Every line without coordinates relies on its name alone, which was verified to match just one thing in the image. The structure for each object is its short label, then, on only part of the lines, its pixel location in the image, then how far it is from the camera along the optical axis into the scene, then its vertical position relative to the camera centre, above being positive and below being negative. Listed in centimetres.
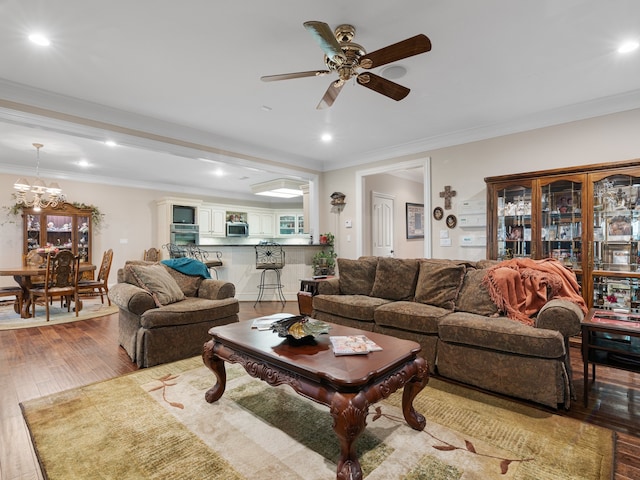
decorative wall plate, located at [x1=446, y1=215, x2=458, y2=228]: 461 +28
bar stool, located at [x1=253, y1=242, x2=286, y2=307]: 573 -39
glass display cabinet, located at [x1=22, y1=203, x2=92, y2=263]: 621 +27
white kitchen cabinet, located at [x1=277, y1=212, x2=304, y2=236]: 1040 +58
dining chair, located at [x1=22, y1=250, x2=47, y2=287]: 498 -33
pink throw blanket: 260 -40
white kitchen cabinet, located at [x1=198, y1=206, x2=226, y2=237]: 871 +57
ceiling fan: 190 +121
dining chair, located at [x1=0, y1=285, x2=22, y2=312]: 469 -73
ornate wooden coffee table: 141 -69
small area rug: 432 -110
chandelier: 489 +83
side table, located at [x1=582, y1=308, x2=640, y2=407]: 203 -70
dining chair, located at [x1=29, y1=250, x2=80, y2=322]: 445 -50
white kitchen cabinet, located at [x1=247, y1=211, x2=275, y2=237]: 1009 +58
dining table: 446 -55
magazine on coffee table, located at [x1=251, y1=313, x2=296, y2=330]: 226 -60
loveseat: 282 -67
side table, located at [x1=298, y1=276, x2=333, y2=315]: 409 -69
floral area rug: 154 -110
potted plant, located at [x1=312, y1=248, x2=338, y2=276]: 583 -40
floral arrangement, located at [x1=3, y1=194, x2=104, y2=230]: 604 +62
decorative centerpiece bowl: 189 -54
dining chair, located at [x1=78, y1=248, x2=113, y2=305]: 514 -67
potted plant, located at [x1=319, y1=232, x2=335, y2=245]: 616 +3
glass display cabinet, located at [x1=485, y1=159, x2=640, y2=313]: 321 +18
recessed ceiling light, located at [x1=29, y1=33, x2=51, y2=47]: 238 +154
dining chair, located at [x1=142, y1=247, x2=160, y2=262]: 734 -29
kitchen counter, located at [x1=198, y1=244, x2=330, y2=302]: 585 -50
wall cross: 464 +66
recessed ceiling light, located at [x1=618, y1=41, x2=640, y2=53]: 250 +153
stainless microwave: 925 +36
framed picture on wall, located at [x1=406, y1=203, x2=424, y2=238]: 717 +47
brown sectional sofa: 215 -65
